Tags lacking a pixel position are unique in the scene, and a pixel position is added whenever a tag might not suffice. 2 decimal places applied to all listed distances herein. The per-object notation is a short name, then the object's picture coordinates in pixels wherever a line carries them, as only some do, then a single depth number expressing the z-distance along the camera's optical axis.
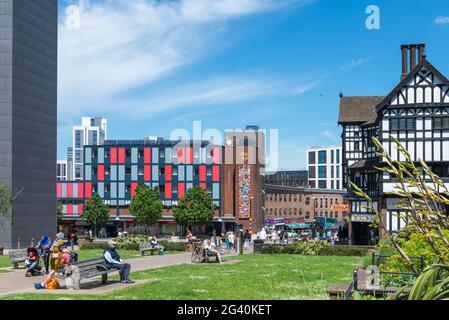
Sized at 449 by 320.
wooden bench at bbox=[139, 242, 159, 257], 35.34
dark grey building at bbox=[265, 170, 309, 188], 170.38
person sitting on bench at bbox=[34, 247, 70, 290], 17.33
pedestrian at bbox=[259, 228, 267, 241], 47.44
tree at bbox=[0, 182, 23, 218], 44.62
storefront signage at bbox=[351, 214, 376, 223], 52.44
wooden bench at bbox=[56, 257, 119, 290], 16.92
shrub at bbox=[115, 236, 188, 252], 40.69
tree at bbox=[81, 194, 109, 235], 89.06
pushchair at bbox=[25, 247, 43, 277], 22.46
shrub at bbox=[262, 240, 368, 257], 35.75
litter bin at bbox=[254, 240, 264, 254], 38.62
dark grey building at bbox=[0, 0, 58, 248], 62.94
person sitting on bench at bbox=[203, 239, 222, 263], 28.49
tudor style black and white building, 46.03
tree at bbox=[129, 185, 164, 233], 85.31
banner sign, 94.25
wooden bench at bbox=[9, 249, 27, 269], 26.45
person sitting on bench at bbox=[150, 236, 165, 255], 36.62
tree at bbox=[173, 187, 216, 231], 84.50
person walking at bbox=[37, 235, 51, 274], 23.62
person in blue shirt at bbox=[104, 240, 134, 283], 18.62
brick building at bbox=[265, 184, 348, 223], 125.62
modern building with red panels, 95.12
